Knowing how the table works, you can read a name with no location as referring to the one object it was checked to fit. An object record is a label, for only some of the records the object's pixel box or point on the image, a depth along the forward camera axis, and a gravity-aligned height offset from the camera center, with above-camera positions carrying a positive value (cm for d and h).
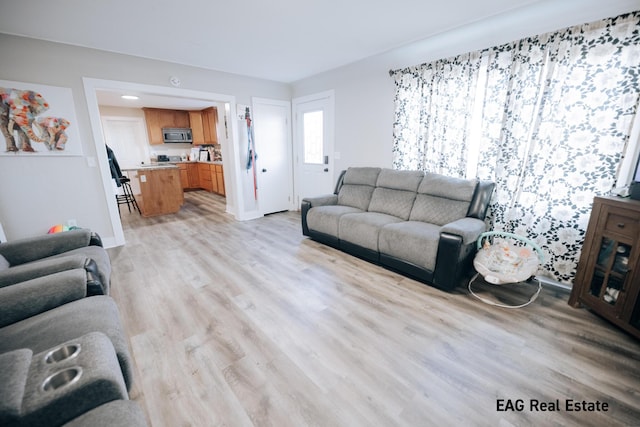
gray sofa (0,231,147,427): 76 -74
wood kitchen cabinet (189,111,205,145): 727 +70
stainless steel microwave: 701 +45
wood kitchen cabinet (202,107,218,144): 682 +72
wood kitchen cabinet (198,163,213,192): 732 -72
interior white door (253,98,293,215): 479 -4
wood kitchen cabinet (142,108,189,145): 674 +83
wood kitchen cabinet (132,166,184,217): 483 -74
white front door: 444 +15
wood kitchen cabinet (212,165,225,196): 665 -73
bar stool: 490 -107
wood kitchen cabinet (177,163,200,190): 751 -72
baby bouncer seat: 215 -95
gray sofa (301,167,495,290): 234 -78
